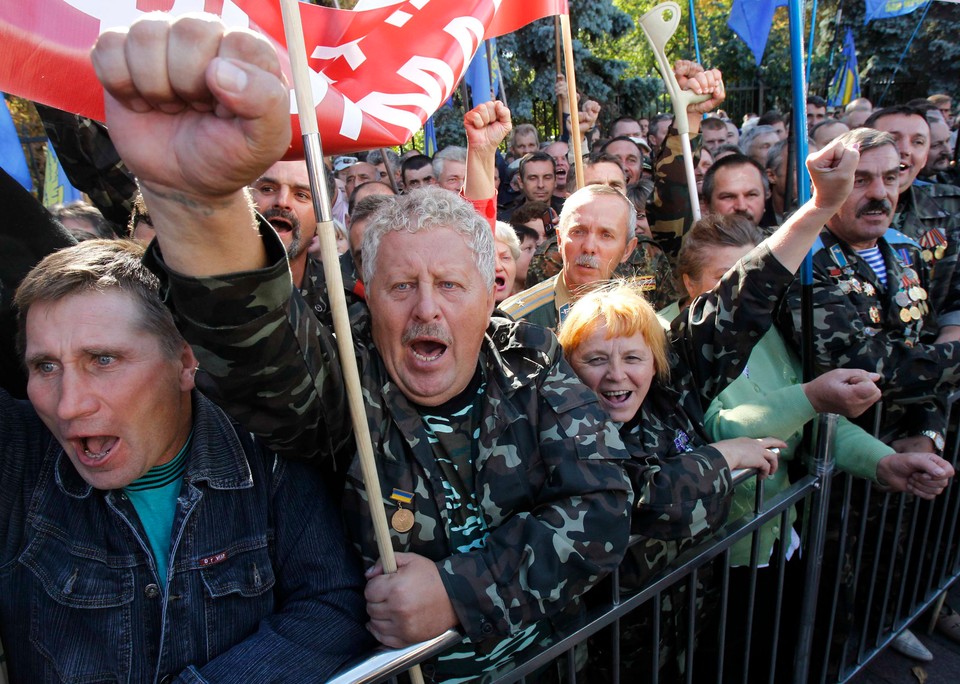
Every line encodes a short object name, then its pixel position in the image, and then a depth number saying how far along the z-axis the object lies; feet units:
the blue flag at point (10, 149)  10.74
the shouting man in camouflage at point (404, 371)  2.97
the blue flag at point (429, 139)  25.20
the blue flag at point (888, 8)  34.76
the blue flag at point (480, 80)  17.01
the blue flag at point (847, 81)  43.87
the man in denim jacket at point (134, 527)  4.25
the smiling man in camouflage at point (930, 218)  9.86
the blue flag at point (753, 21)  27.59
